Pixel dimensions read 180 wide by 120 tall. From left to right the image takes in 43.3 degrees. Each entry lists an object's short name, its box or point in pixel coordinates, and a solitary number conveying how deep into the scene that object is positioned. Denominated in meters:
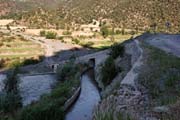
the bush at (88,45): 46.15
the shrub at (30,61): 35.39
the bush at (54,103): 12.98
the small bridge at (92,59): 29.51
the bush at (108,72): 20.28
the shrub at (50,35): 51.48
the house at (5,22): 70.84
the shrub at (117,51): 25.27
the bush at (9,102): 15.72
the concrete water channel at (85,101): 15.08
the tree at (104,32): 52.65
